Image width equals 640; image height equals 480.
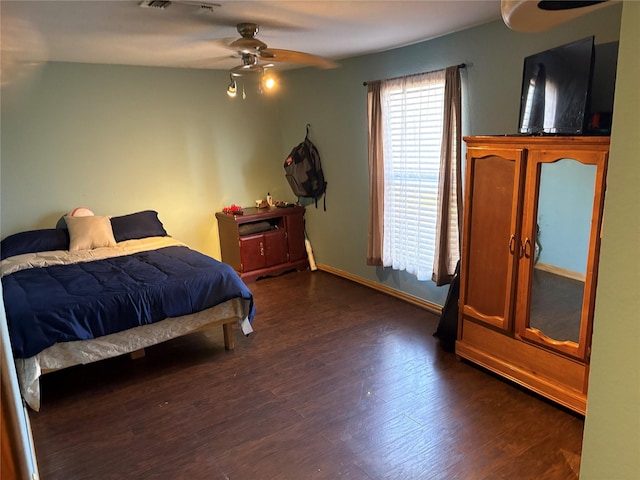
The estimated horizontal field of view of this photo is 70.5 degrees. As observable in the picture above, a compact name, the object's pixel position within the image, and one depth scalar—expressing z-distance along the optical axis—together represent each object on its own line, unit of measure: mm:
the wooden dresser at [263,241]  5000
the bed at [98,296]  2686
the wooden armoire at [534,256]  2381
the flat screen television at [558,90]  2400
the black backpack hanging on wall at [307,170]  5125
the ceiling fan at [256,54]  2871
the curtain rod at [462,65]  3414
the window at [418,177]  3641
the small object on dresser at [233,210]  5090
